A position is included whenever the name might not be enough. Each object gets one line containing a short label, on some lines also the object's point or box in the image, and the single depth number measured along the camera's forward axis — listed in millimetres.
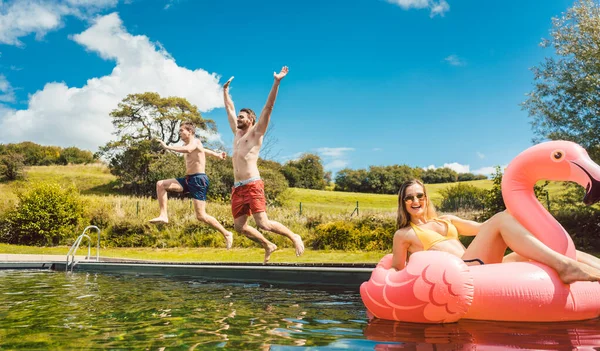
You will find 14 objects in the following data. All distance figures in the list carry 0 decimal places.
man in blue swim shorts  6965
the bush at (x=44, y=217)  18266
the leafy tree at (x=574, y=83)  15641
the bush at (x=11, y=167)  39500
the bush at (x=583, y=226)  13477
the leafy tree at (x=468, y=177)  58250
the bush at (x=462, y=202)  19406
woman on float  3534
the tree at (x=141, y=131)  37906
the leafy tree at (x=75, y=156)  55469
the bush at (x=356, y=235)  14109
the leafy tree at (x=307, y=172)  49262
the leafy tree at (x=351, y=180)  52750
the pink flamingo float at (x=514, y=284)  3465
